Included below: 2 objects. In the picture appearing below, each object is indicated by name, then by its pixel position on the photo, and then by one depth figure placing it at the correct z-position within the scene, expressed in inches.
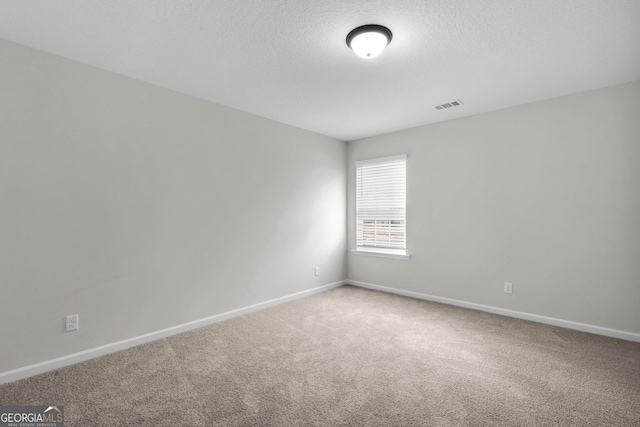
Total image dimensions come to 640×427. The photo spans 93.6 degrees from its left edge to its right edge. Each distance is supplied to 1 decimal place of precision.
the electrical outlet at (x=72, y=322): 98.0
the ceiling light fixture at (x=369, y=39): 82.3
